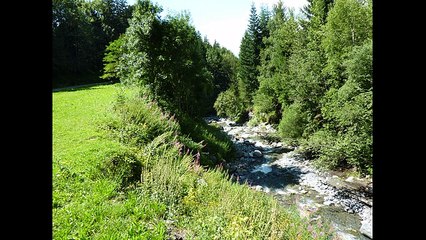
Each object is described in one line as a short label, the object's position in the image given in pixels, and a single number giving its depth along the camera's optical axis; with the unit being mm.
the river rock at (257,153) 19375
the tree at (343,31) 16406
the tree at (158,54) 14273
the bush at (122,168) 6426
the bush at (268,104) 30570
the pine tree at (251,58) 38812
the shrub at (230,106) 38594
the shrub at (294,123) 21469
